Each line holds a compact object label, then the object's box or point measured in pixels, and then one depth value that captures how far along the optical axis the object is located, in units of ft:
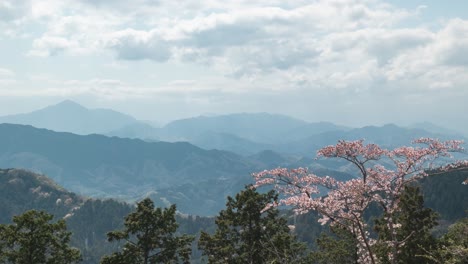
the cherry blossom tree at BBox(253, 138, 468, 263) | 62.69
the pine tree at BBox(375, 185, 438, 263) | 151.53
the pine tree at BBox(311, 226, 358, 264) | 170.71
